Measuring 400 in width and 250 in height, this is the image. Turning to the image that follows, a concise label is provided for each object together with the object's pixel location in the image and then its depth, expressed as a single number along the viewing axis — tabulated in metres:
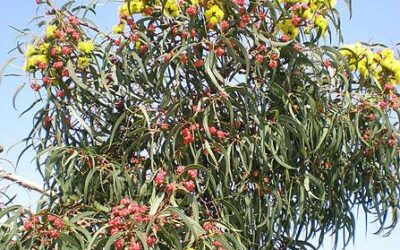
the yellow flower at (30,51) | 2.87
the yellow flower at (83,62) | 2.91
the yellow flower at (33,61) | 2.83
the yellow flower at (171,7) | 2.90
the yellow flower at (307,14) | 2.91
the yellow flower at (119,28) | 2.98
